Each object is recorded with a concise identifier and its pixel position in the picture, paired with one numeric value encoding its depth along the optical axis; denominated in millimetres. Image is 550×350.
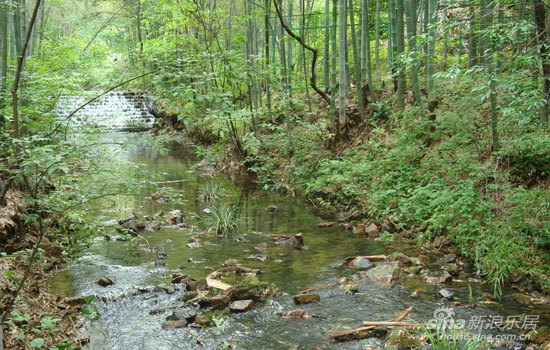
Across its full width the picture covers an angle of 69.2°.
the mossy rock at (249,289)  4359
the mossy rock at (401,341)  3297
